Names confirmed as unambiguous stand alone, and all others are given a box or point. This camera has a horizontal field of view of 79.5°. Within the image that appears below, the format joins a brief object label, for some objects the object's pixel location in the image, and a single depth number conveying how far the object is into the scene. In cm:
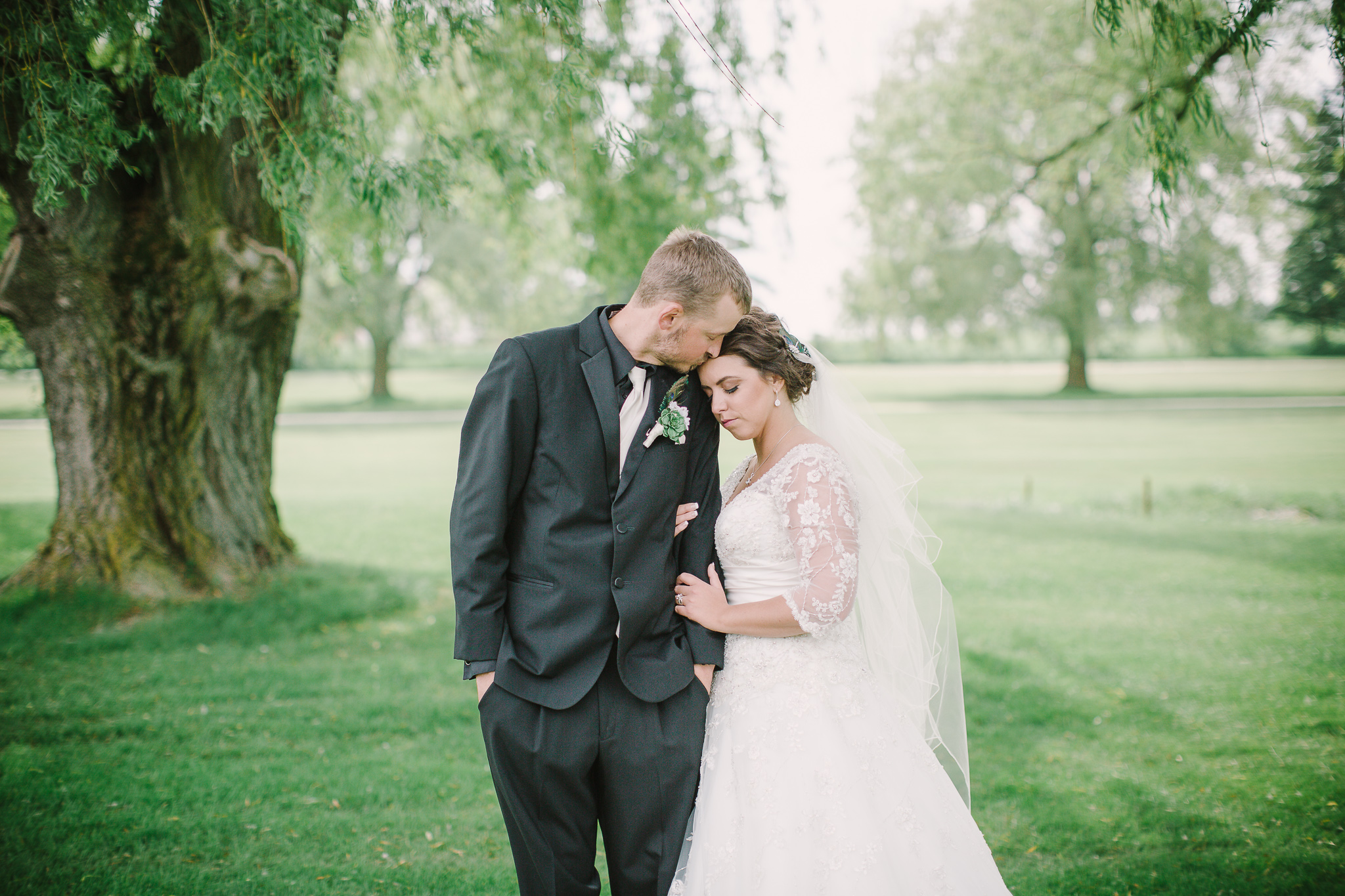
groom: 248
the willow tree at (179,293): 473
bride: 256
